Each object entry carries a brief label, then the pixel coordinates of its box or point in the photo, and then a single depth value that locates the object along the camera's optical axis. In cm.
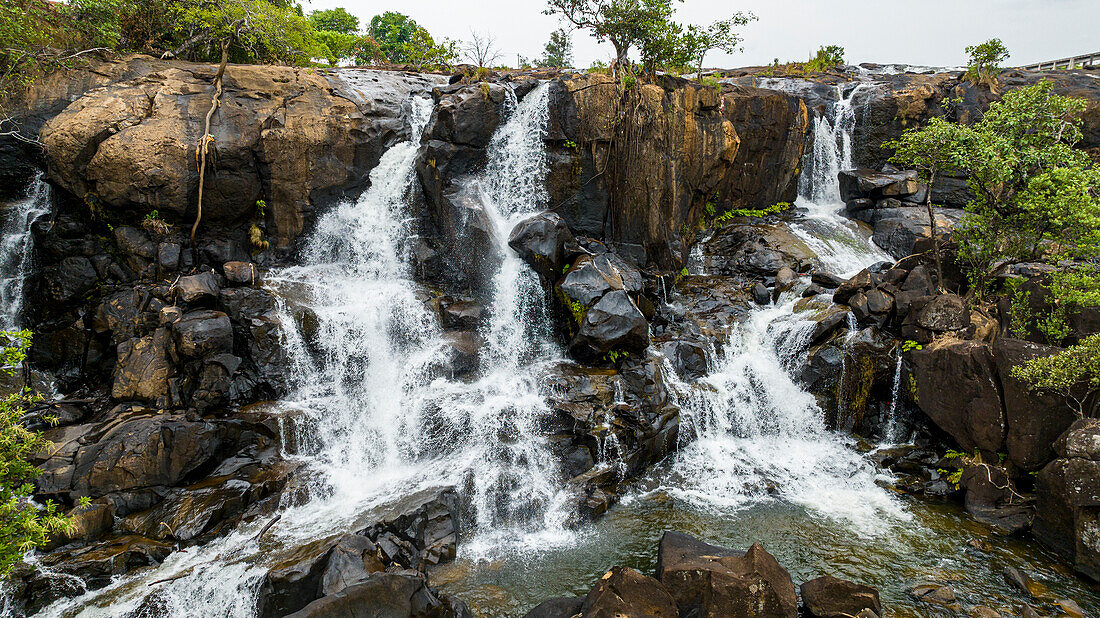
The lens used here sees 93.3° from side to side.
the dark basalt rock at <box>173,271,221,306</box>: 1201
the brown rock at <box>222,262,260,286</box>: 1291
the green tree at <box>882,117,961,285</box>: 1145
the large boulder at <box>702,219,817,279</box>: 1709
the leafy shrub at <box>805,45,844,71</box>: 2558
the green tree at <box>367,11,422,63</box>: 3442
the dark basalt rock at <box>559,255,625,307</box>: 1319
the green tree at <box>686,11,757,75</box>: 1720
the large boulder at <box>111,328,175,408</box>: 1101
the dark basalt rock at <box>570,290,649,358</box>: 1248
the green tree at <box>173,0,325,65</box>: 1582
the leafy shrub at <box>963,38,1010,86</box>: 2091
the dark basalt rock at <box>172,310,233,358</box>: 1123
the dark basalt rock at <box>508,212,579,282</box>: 1415
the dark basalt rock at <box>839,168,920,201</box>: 1914
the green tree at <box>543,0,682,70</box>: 1636
